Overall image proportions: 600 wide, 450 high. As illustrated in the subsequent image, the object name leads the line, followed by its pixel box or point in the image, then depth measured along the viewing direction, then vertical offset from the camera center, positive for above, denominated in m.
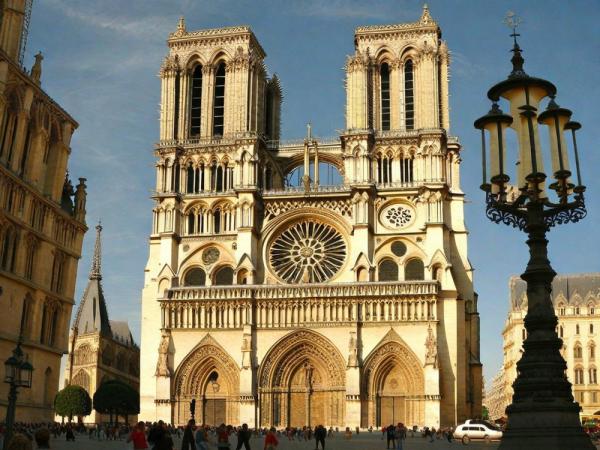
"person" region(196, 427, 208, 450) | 21.77 -0.07
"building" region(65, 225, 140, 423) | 80.06 +8.54
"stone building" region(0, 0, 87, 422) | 40.31 +10.98
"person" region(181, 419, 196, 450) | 21.00 -0.07
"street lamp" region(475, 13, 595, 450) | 10.77 +3.30
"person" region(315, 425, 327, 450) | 29.41 +0.15
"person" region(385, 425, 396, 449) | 31.73 +0.20
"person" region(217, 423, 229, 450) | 21.19 -0.03
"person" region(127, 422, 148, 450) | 18.59 -0.08
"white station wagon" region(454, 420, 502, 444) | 41.75 +0.42
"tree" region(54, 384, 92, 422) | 65.00 +2.51
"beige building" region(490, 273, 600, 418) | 80.50 +11.12
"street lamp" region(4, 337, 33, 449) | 18.78 +1.39
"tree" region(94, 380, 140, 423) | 62.72 +2.69
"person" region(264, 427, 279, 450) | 22.84 -0.10
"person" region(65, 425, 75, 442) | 39.81 -0.07
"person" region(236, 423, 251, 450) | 23.06 +0.03
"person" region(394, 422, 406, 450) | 29.94 +0.20
